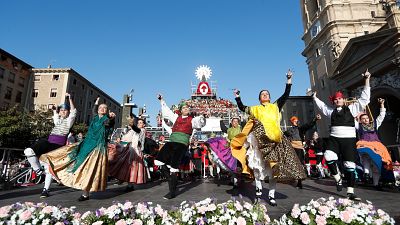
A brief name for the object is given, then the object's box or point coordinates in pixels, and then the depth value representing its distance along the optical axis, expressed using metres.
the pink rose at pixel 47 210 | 1.87
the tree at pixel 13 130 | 24.00
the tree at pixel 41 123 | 28.41
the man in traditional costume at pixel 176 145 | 4.57
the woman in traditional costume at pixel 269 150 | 3.72
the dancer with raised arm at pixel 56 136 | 5.07
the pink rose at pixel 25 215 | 1.77
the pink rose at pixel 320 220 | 1.82
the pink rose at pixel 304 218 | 1.85
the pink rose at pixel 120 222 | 1.75
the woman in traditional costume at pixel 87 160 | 4.22
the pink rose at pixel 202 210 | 1.94
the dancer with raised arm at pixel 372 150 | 5.63
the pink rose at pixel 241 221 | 1.80
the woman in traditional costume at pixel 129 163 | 5.75
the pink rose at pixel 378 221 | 1.80
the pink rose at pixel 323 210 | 1.90
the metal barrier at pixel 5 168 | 6.36
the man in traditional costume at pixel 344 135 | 4.25
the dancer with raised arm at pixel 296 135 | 7.66
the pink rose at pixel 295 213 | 1.97
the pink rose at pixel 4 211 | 1.78
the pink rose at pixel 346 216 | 1.81
